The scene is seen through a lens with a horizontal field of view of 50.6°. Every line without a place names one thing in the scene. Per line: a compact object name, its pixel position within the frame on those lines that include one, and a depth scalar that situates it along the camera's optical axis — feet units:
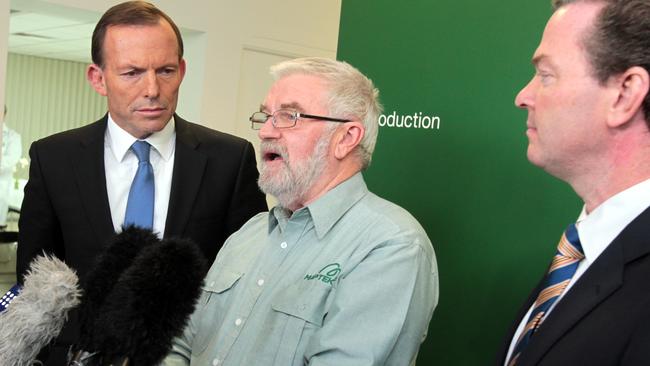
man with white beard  5.03
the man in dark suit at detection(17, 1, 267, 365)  6.73
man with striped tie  3.36
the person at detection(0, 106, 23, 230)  23.17
